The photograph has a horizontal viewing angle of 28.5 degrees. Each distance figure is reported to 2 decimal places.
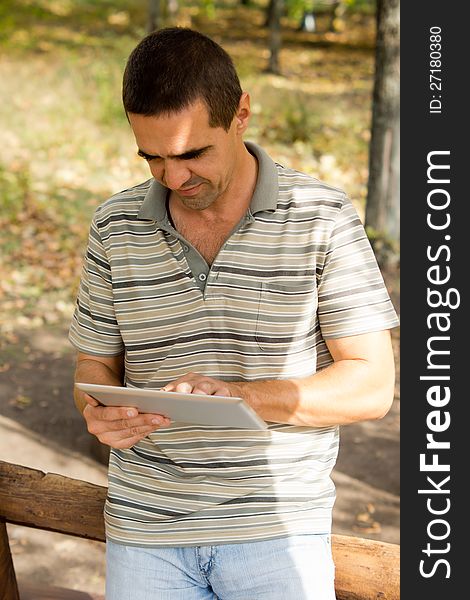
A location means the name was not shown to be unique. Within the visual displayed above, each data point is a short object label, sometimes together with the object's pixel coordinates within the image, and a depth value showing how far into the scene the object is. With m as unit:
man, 2.44
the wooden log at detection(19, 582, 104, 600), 3.33
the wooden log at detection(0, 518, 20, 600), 3.08
